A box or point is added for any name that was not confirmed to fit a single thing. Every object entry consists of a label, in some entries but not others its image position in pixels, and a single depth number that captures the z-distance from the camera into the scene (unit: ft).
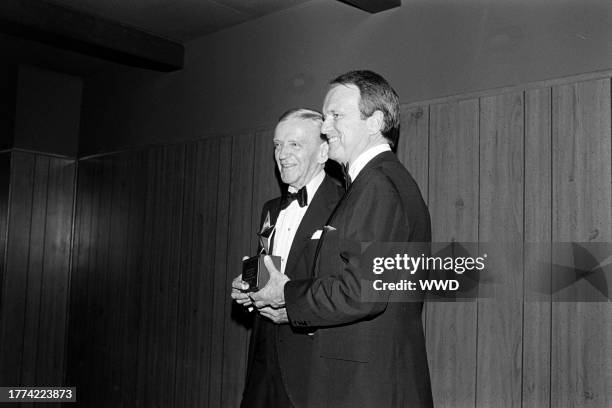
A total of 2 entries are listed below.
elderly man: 7.85
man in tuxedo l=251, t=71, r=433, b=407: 6.40
